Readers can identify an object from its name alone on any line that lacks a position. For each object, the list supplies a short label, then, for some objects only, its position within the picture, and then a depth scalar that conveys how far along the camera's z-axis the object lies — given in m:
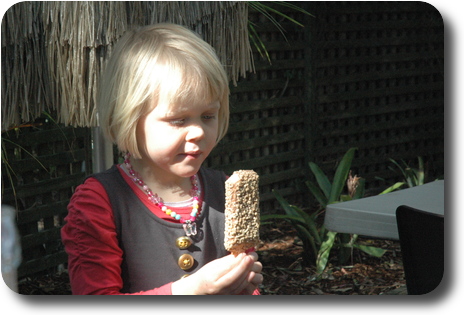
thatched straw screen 1.82
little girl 1.64
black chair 1.82
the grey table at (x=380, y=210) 1.90
